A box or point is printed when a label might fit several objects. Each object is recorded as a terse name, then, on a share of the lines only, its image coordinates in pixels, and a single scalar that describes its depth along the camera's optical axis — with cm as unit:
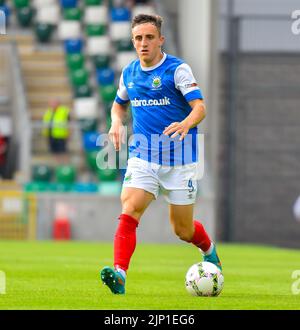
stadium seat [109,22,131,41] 3200
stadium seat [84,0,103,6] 3289
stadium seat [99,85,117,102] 2967
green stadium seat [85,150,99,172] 2770
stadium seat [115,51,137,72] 3098
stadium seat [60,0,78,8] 3331
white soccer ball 995
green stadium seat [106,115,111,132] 2827
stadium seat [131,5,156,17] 3219
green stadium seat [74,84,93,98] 3014
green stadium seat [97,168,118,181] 2744
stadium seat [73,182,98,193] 2620
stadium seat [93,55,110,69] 3144
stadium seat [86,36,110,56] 3184
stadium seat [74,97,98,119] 2941
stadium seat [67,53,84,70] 3116
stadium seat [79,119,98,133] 2838
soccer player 1012
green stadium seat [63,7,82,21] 3256
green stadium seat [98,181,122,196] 2631
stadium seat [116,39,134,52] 3145
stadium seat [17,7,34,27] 3203
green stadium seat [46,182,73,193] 2603
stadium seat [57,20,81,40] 3219
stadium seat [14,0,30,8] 3269
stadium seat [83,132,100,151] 2784
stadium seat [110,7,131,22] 3231
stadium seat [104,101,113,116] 2942
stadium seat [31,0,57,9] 3288
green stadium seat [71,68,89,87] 3069
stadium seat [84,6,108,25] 3266
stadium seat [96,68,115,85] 3072
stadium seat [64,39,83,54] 3164
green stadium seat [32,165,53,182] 2691
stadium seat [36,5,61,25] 3209
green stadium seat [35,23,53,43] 3159
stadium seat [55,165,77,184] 2695
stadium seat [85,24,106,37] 3234
